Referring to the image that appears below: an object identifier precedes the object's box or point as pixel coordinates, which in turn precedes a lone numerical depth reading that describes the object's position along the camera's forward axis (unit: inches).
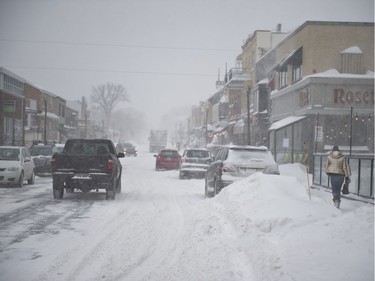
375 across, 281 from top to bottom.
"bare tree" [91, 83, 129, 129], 4653.1
